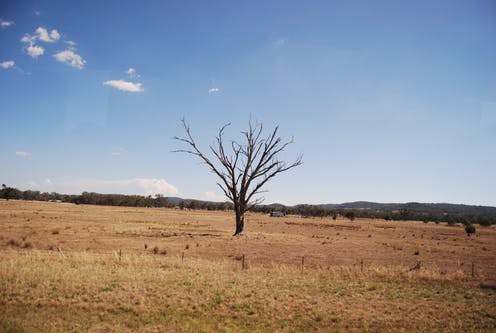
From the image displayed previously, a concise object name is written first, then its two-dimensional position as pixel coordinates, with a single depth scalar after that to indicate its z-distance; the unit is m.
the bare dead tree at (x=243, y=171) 38.53
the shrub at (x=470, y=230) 57.91
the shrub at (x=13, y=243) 24.56
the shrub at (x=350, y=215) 99.75
